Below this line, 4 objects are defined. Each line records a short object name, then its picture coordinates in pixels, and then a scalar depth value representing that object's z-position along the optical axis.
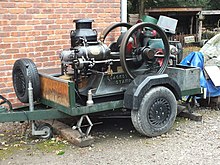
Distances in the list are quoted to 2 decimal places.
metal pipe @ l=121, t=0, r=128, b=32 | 7.13
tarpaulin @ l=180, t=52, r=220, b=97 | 6.46
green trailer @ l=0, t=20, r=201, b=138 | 4.88
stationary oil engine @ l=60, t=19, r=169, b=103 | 4.98
